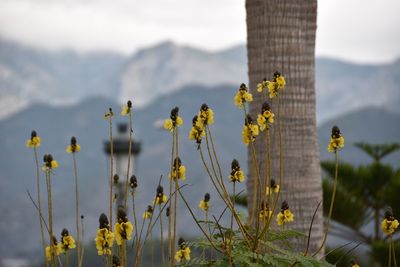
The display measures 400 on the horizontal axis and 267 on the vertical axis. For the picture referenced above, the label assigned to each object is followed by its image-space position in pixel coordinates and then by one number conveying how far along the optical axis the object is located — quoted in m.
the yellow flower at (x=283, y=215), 6.97
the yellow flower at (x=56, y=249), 6.70
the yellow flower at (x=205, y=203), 7.56
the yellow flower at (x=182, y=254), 7.16
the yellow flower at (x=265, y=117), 5.60
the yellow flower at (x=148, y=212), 7.09
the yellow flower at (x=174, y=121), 5.71
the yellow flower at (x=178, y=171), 6.18
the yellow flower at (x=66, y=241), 6.38
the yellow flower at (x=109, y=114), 6.53
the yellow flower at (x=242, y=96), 5.66
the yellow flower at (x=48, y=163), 6.81
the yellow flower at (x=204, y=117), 5.43
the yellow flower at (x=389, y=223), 6.37
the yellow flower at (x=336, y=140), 5.80
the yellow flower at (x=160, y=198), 6.57
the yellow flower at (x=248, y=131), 5.57
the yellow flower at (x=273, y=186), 7.26
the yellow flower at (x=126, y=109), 6.17
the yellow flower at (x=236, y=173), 5.82
